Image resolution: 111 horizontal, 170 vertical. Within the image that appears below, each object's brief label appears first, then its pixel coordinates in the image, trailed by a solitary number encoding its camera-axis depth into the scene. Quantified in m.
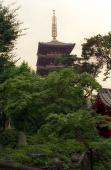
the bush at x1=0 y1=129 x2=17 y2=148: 22.46
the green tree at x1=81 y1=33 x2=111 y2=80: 45.69
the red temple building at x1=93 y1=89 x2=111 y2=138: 27.46
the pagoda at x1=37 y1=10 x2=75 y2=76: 73.31
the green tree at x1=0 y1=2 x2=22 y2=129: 21.47
